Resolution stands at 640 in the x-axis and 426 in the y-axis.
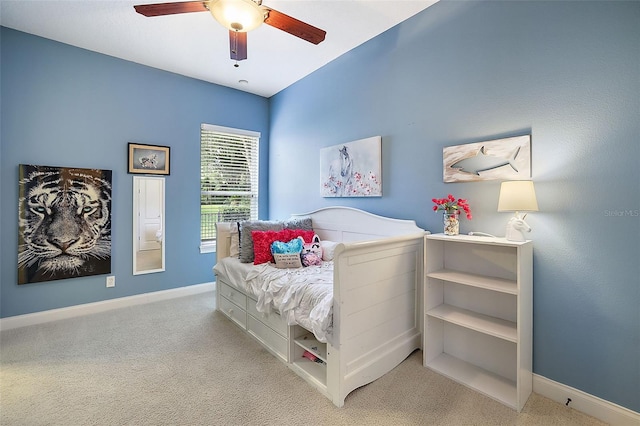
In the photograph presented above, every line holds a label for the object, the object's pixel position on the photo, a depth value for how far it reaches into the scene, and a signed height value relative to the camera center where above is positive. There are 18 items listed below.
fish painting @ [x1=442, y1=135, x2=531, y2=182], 1.93 +0.37
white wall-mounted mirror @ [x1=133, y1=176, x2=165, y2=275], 3.46 -0.16
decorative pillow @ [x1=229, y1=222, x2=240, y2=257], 3.12 -0.31
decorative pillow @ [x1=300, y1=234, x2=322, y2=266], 2.74 -0.40
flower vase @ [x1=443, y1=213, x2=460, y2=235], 2.13 -0.09
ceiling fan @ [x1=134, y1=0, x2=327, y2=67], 1.63 +1.15
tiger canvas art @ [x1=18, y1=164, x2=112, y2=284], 2.85 -0.12
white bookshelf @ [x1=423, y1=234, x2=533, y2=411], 1.79 -0.73
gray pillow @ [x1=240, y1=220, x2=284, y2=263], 2.90 -0.21
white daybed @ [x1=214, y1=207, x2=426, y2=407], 1.79 -0.78
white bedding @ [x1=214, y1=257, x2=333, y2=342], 1.83 -0.59
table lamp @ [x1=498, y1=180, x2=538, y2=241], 1.74 +0.06
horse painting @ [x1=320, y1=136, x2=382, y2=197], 2.90 +0.46
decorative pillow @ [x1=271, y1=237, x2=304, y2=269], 2.66 -0.38
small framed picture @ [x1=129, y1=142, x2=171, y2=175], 3.42 +0.63
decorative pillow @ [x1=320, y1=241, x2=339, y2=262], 2.93 -0.40
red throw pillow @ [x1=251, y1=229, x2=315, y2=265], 2.82 -0.28
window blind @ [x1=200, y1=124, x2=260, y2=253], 4.00 +0.49
